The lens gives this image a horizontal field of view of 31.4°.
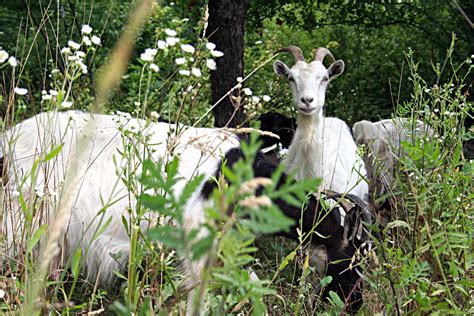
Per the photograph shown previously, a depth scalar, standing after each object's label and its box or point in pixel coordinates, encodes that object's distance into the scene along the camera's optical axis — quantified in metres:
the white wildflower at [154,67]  2.50
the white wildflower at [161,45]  2.58
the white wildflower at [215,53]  2.74
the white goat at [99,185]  4.73
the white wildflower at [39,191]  2.92
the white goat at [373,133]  7.06
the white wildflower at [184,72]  2.66
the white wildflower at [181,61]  2.65
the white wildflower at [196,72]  2.62
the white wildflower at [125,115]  3.16
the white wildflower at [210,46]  2.77
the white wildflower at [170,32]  2.65
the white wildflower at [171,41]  2.60
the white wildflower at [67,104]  2.46
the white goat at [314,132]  6.02
